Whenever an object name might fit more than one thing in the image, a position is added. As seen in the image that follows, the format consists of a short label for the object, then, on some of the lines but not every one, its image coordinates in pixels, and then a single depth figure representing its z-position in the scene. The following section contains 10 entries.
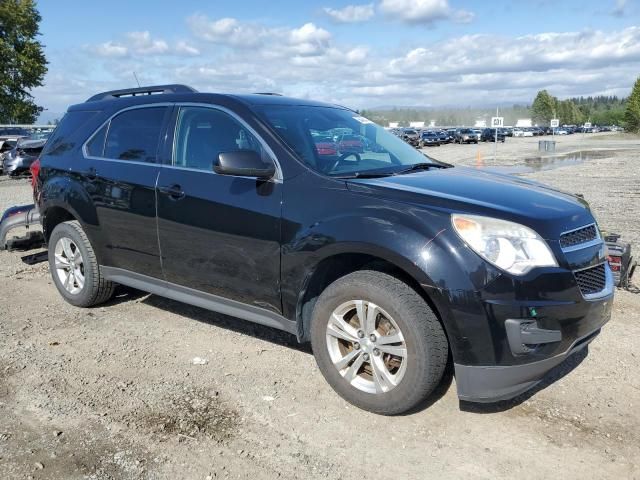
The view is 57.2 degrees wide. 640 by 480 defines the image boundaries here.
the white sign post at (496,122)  33.39
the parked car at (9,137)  22.56
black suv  3.04
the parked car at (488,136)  63.03
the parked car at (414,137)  45.89
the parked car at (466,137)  57.66
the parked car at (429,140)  51.01
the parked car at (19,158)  18.72
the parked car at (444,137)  54.56
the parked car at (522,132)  98.06
